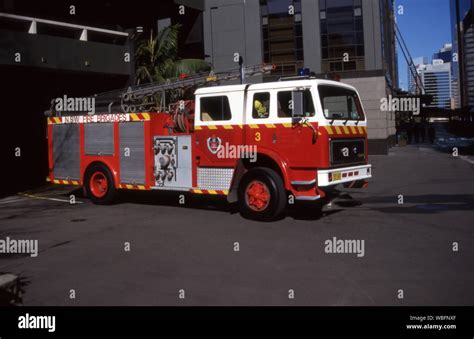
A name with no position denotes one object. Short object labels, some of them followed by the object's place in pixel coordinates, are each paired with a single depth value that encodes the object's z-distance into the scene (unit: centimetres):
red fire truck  916
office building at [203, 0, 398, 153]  2988
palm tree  2212
